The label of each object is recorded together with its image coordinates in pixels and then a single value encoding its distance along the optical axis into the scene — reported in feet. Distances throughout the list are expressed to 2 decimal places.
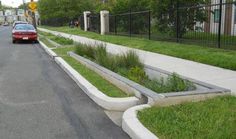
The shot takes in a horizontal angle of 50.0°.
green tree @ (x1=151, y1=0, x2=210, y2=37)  39.84
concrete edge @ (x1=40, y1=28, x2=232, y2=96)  14.53
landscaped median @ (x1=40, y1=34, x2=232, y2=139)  12.33
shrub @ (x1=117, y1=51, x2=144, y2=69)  22.40
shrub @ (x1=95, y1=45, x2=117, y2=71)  22.91
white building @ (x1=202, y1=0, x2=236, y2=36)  38.88
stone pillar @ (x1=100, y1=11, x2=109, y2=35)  67.71
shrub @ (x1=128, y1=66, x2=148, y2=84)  19.60
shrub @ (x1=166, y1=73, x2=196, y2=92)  15.77
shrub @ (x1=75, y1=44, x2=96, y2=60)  29.28
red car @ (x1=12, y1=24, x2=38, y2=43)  61.04
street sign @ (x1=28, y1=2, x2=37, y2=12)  84.89
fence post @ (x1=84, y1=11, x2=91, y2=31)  85.08
